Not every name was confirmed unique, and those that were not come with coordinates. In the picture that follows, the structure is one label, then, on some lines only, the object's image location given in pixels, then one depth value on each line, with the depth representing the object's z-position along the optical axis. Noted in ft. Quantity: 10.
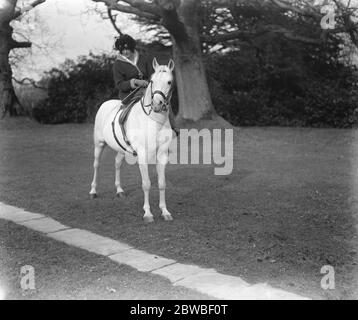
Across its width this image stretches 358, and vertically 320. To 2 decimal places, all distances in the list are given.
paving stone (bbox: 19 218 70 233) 22.44
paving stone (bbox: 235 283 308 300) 14.61
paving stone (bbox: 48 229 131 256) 19.62
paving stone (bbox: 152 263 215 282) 16.61
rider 24.20
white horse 20.74
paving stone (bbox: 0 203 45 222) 24.34
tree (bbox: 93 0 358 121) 50.72
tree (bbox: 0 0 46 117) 70.31
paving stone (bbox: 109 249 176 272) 17.68
